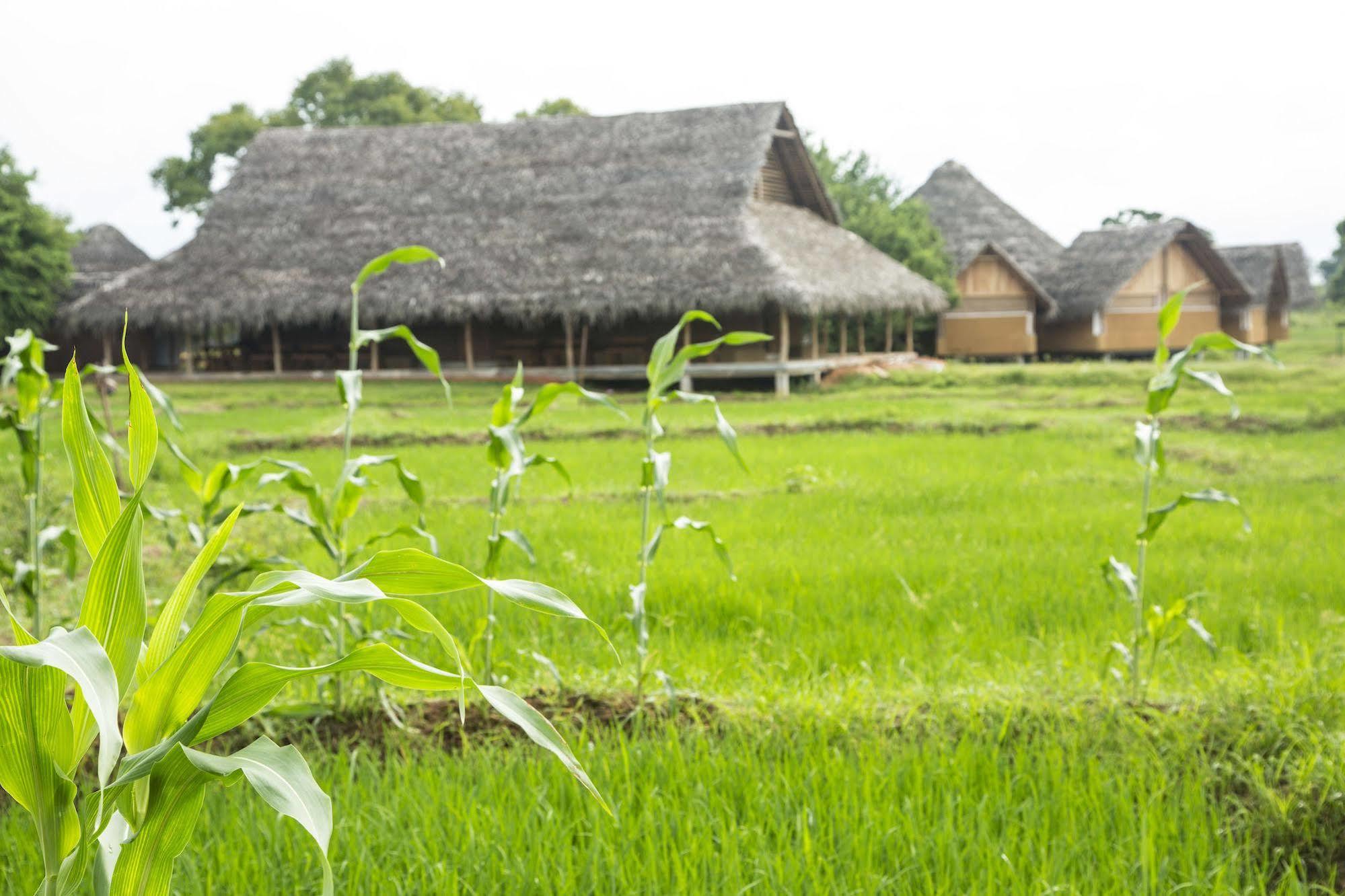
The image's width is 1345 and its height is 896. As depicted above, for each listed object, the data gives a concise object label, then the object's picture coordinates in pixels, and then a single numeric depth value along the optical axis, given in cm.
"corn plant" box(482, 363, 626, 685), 292
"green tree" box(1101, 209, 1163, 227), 4072
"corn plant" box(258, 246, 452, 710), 295
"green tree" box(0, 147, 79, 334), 2309
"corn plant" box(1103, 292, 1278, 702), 317
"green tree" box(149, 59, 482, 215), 3428
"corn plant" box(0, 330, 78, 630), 304
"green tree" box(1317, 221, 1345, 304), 4391
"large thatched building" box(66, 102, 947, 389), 1947
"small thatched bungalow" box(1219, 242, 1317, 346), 2911
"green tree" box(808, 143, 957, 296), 2608
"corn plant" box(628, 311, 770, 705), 309
